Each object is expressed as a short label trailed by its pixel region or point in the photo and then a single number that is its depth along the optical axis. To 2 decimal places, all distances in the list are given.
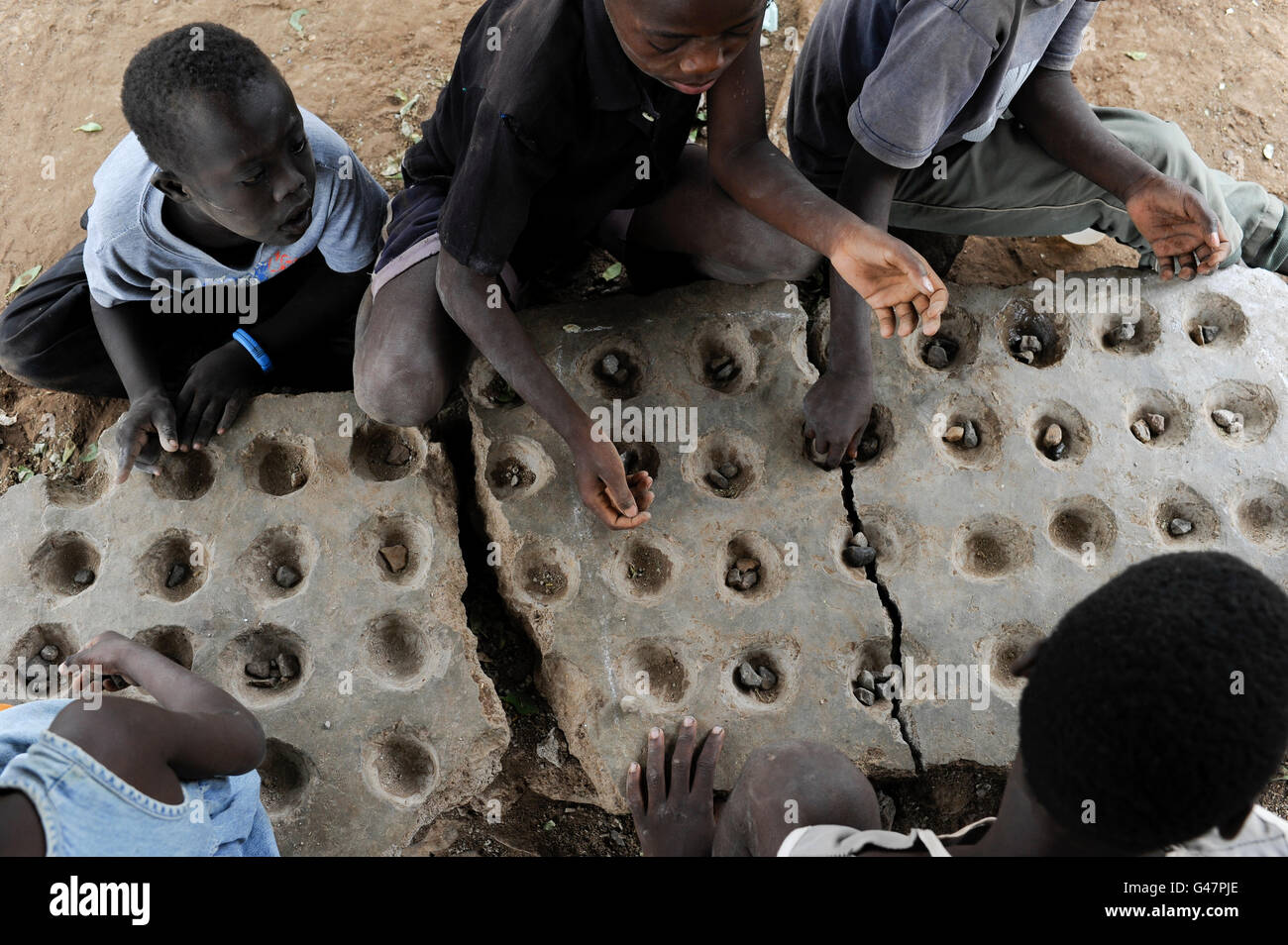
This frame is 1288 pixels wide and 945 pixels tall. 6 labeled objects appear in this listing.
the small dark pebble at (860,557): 2.16
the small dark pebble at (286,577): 2.19
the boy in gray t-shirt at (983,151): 1.80
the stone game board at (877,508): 2.07
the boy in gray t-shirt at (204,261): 1.83
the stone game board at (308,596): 2.03
